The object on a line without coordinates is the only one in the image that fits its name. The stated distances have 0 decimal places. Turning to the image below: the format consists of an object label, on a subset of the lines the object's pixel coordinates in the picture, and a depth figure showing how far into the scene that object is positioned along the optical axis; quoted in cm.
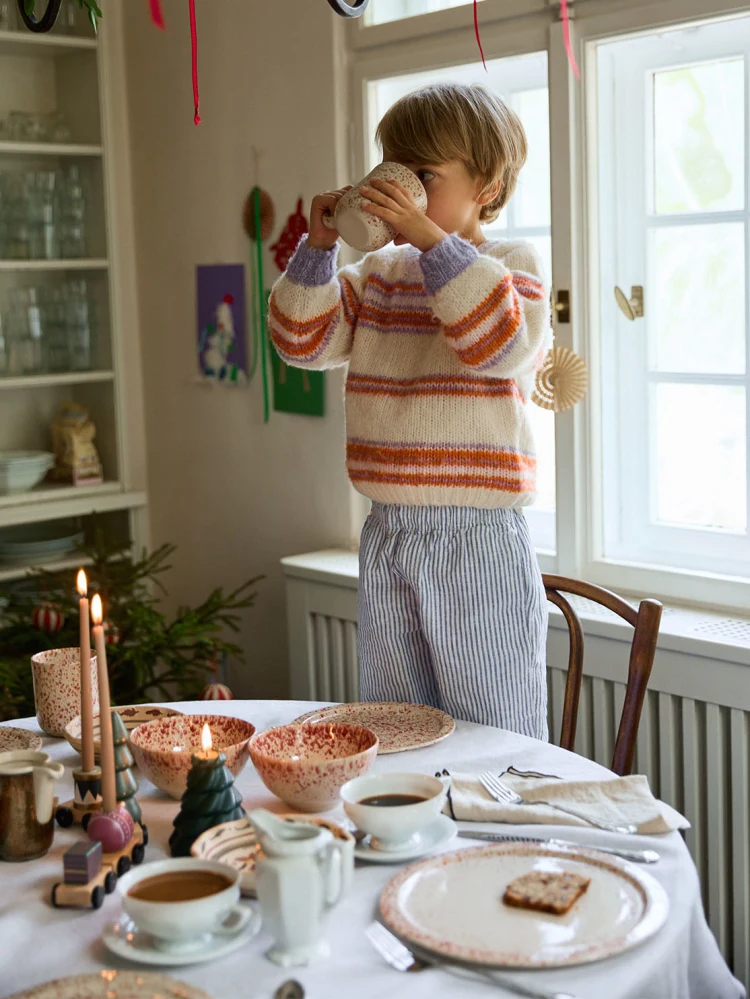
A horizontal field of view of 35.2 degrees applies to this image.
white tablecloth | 87
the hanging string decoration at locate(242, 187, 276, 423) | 273
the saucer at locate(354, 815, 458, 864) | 106
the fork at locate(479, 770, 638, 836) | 112
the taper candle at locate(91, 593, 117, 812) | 105
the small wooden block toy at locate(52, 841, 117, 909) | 101
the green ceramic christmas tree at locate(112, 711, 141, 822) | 114
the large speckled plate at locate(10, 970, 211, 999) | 86
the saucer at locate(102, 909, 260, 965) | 90
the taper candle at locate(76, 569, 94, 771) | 109
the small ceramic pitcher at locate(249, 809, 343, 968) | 87
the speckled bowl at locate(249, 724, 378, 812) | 115
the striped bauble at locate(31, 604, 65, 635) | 251
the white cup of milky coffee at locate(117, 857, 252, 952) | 89
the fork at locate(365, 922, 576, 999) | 86
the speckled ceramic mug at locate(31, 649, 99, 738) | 143
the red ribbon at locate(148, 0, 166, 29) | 114
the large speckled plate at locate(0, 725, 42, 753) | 140
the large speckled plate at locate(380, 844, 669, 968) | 90
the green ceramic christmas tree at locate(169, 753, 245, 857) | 108
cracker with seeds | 95
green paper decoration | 267
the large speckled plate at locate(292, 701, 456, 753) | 137
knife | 105
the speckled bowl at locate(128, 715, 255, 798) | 120
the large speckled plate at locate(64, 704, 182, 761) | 145
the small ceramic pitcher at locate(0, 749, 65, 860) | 110
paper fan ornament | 213
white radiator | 192
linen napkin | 113
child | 154
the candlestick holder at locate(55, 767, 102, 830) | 117
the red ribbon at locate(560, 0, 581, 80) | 131
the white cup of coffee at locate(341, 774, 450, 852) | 105
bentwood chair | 154
